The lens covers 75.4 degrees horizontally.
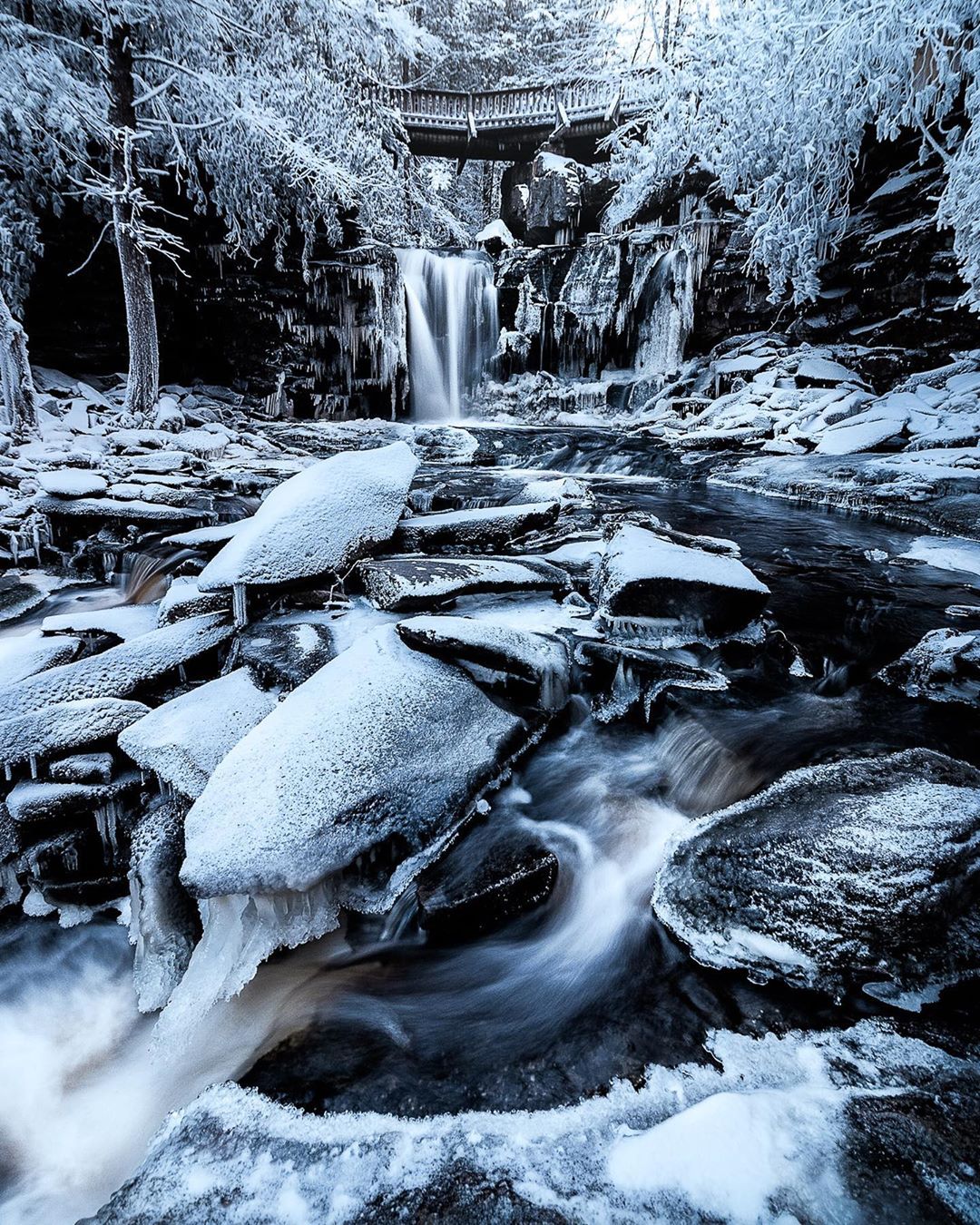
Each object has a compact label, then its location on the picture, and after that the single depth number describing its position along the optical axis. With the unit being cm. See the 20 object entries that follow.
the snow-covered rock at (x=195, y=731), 232
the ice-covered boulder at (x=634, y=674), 304
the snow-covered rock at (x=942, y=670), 297
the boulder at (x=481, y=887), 198
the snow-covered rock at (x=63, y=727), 253
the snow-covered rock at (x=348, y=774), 185
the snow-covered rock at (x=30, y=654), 296
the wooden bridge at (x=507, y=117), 1973
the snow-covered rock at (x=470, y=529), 429
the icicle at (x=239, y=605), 338
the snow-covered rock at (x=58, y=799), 235
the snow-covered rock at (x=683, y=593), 328
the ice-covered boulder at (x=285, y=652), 280
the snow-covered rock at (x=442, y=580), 339
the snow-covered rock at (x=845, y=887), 161
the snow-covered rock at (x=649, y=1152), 119
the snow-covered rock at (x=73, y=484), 601
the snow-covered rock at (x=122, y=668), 279
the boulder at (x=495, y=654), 277
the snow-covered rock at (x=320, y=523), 346
